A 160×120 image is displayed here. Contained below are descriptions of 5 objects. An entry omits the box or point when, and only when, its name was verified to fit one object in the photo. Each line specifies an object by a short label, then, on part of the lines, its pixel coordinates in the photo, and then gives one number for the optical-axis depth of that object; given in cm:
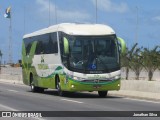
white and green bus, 2673
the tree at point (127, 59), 4960
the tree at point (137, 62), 4847
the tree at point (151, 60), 4606
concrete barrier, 2703
